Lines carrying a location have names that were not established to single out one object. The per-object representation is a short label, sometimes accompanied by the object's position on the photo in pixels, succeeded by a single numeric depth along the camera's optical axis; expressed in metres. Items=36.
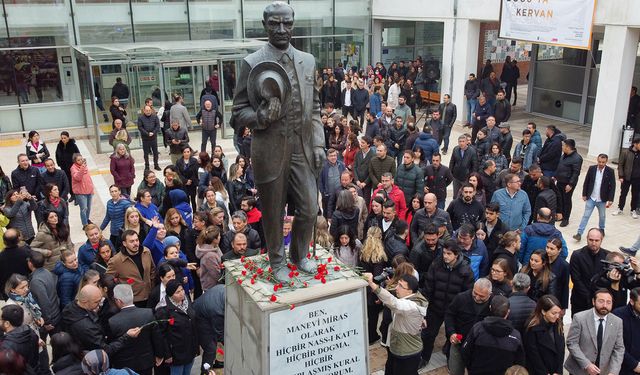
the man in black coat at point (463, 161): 10.32
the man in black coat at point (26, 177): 9.57
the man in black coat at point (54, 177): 9.56
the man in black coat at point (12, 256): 6.54
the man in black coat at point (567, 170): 10.15
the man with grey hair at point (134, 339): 5.16
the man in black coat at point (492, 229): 7.51
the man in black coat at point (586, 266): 6.40
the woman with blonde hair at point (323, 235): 6.87
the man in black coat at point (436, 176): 9.77
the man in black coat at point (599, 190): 9.81
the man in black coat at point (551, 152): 10.78
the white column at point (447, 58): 19.55
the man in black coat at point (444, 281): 6.03
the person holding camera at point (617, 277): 5.96
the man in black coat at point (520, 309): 5.48
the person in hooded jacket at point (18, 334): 4.82
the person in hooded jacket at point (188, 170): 10.08
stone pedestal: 4.52
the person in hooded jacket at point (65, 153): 11.65
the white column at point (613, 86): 14.13
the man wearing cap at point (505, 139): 11.58
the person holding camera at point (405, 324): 5.27
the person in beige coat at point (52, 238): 7.12
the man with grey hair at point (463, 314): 5.53
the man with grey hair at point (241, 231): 6.96
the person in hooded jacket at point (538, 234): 7.14
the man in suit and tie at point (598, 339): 5.32
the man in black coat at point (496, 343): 5.07
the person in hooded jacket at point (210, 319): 5.70
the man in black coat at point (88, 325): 5.03
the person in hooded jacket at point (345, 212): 7.65
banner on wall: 14.65
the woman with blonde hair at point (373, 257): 6.69
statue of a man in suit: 4.32
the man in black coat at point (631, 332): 5.39
